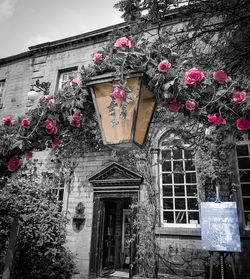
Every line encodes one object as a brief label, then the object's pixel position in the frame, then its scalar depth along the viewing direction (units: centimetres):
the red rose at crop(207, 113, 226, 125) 151
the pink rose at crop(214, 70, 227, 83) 151
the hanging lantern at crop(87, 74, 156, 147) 124
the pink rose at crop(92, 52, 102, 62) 160
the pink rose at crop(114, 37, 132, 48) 151
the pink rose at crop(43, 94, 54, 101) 187
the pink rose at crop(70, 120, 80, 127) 178
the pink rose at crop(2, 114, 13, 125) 194
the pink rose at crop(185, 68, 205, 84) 148
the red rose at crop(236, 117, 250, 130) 142
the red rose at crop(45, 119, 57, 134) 178
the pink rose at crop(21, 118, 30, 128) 181
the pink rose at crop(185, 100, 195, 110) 153
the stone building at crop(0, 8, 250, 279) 668
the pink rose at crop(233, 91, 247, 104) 144
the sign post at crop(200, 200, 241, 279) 542
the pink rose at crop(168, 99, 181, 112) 157
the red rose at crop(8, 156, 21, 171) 180
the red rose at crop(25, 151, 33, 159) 193
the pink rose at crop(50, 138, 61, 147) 196
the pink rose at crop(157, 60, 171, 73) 145
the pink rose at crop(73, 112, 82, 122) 174
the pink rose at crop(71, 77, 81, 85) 168
